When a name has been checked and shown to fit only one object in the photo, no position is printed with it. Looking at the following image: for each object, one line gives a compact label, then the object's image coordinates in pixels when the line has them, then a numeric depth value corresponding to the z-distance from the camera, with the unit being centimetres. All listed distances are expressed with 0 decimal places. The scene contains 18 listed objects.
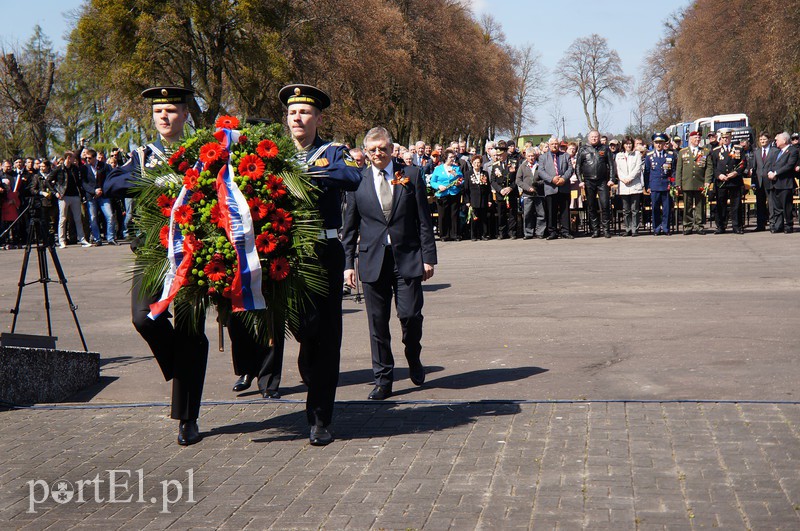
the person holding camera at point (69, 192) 2404
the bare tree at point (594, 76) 10050
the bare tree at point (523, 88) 9172
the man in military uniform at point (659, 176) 2197
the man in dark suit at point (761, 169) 2144
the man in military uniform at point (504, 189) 2294
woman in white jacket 2181
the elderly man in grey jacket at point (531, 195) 2209
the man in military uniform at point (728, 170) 2152
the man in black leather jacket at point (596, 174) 2189
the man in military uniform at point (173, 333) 636
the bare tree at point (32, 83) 5259
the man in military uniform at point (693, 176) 2159
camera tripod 915
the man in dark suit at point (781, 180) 2067
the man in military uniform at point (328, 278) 635
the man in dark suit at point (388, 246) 771
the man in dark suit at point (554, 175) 2181
